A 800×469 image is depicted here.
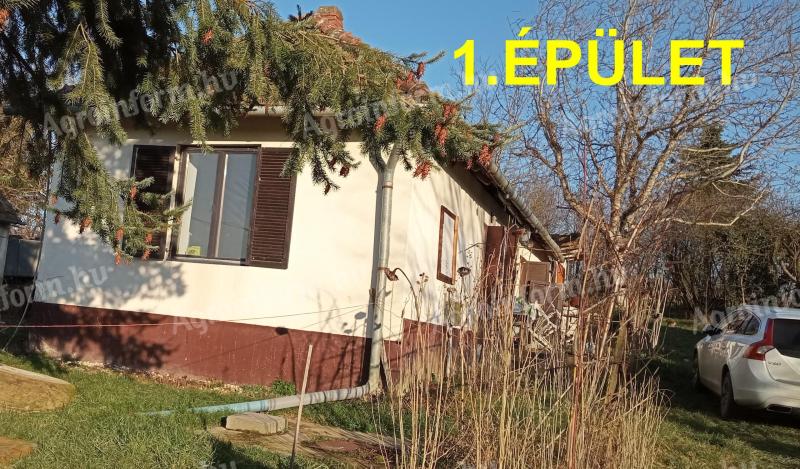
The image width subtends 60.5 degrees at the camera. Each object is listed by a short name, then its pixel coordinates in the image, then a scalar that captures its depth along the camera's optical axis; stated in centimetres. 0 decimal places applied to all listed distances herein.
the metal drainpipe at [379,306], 750
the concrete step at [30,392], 598
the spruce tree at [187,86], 483
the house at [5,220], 1489
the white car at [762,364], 823
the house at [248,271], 835
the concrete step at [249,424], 595
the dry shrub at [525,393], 376
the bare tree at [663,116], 1493
